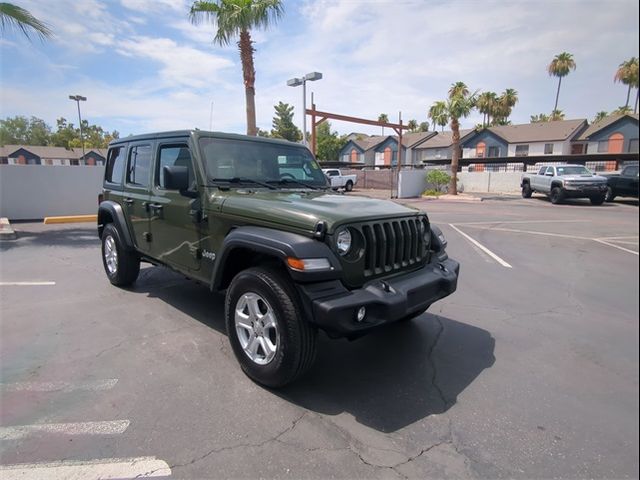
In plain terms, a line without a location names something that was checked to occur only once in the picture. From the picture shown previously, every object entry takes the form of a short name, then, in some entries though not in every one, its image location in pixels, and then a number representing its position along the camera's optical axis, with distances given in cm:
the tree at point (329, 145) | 6106
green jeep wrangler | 288
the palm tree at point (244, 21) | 1327
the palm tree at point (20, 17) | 893
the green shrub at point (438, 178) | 2751
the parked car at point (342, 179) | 2995
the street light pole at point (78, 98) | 3893
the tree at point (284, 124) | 6300
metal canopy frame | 2031
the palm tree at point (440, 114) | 2458
